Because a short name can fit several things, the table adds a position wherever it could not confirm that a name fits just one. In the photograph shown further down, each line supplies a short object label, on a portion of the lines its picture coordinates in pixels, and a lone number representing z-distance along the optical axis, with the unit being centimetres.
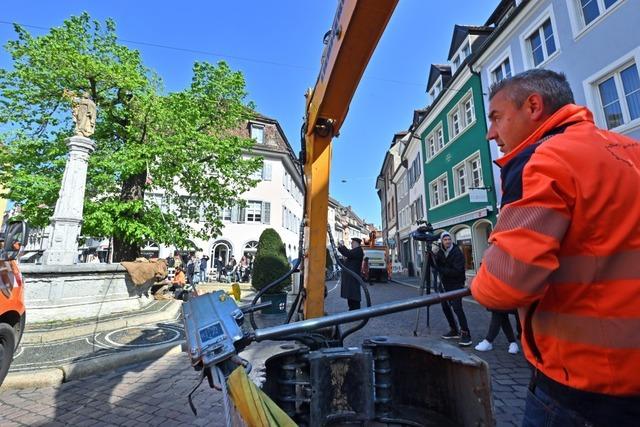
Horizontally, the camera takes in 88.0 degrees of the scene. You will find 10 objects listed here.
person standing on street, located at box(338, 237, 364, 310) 711
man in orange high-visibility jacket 92
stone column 830
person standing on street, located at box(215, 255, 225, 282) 2336
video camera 495
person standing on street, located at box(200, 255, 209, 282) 2152
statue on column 933
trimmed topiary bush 1024
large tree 1108
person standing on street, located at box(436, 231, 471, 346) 621
